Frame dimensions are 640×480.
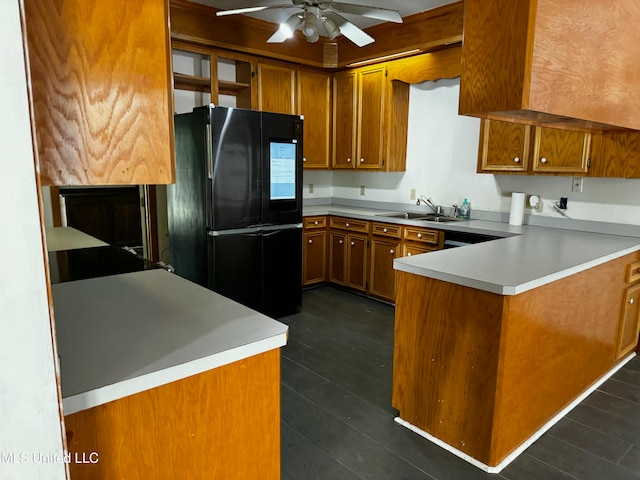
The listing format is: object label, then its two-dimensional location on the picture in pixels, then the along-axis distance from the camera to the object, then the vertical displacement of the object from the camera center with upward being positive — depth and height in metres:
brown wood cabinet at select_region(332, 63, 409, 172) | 4.32 +0.53
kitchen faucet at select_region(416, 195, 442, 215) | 4.26 -0.32
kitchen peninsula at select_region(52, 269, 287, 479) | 0.91 -0.49
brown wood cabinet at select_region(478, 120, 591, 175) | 3.01 +0.17
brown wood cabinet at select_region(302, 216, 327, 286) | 4.52 -0.83
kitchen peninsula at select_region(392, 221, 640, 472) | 1.87 -0.79
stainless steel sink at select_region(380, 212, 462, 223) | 4.01 -0.43
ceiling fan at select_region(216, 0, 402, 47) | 2.70 +0.97
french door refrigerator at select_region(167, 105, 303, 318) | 3.29 -0.29
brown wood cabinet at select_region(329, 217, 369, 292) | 4.36 -0.83
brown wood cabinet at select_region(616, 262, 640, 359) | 2.82 -0.94
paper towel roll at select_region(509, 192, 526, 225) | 3.51 -0.29
